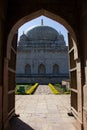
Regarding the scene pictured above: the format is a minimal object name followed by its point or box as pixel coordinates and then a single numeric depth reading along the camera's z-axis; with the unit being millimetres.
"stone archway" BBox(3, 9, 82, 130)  2159
